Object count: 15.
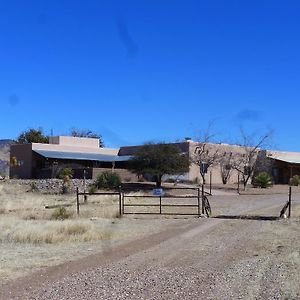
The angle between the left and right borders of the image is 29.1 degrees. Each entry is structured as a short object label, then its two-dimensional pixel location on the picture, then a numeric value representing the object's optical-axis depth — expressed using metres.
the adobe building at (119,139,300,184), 65.06
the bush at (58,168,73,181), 51.75
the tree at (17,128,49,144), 96.39
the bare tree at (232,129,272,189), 69.00
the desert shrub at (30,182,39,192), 50.37
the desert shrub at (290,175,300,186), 65.06
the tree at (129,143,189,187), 50.50
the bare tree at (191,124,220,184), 64.68
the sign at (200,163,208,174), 63.00
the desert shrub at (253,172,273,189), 59.82
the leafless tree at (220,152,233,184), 68.62
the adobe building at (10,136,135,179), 63.86
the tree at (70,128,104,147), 110.94
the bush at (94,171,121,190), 48.12
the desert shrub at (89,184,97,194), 43.86
